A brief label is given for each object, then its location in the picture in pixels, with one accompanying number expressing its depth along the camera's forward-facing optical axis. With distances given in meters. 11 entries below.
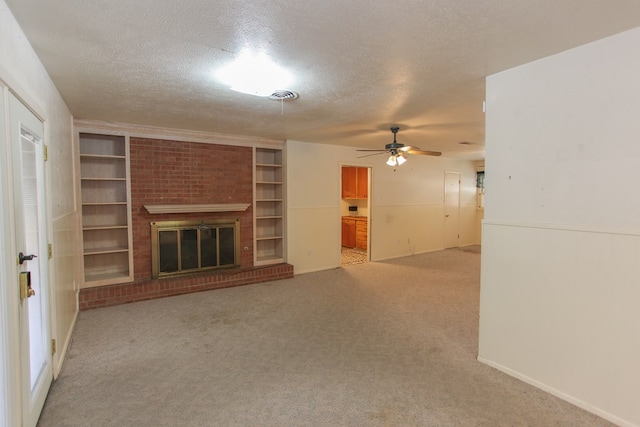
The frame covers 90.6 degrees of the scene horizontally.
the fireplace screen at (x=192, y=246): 4.47
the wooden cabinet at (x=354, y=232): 7.61
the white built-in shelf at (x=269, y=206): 5.51
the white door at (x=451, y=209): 7.71
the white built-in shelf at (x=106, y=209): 4.20
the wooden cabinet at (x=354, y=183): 7.62
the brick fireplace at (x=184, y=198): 4.23
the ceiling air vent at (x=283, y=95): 2.76
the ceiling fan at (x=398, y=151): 4.22
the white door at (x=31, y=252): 1.64
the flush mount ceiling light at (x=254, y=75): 2.19
